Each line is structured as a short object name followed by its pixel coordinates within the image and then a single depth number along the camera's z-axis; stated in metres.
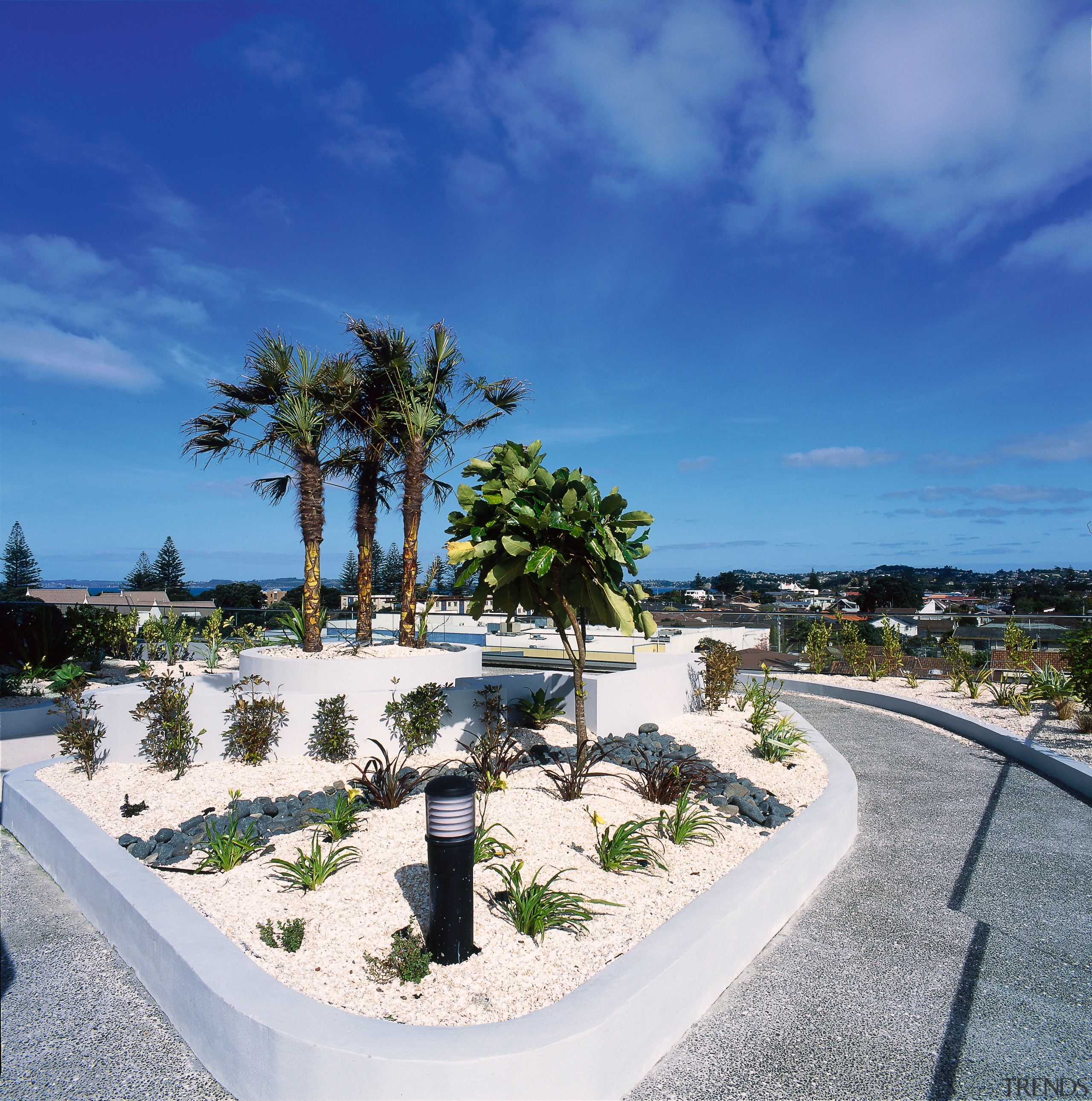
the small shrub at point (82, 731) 6.03
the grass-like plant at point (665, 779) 5.12
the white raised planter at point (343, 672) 6.53
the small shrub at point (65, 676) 7.79
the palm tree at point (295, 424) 8.00
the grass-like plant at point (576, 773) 5.07
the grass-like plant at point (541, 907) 3.24
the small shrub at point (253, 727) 6.05
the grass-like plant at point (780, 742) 6.57
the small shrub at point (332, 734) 6.16
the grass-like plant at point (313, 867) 3.69
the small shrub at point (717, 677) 8.86
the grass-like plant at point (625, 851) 3.98
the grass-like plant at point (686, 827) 4.41
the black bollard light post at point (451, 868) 2.96
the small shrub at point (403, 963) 2.86
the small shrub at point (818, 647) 13.40
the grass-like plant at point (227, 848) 3.97
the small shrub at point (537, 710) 6.90
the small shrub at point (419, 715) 6.12
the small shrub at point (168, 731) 5.98
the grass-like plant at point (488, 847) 3.92
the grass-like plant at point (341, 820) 4.32
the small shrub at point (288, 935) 3.09
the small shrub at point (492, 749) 5.23
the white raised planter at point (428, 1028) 2.22
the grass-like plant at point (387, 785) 4.92
